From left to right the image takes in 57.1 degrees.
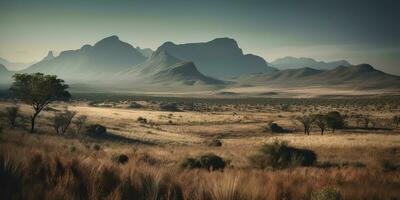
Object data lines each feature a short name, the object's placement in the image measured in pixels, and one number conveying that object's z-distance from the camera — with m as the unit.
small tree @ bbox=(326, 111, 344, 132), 55.84
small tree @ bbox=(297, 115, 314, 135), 56.00
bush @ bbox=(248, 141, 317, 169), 21.73
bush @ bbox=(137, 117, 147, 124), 66.55
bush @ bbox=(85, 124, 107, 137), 44.25
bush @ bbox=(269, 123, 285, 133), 59.08
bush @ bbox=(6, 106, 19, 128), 42.88
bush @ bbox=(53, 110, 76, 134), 43.75
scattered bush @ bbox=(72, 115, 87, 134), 46.24
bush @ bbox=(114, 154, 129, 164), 17.23
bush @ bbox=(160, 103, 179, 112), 108.38
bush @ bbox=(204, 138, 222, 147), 39.50
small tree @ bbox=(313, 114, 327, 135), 55.67
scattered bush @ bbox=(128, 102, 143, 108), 116.81
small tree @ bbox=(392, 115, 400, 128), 64.11
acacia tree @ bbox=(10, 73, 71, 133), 42.55
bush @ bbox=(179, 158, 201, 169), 20.39
